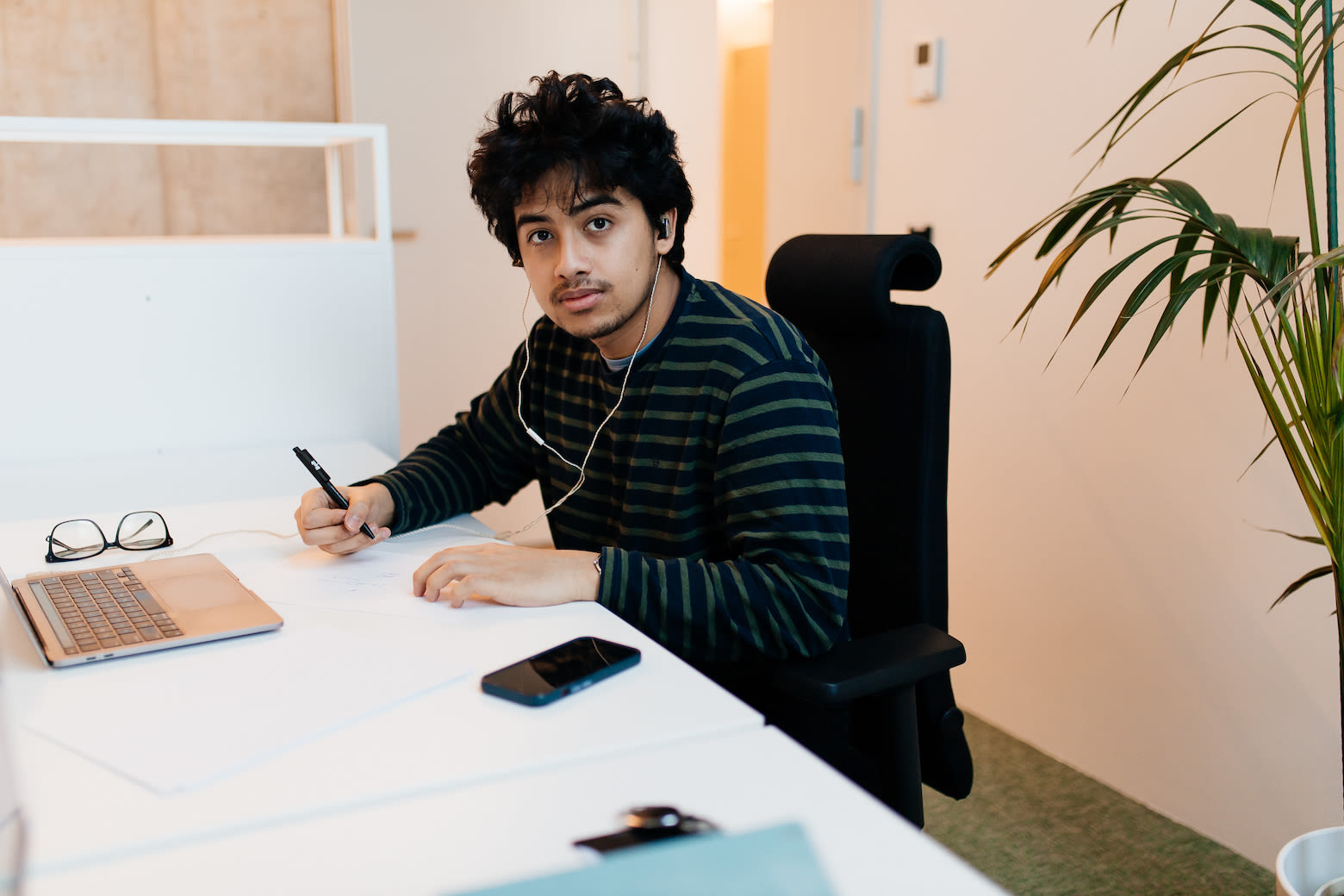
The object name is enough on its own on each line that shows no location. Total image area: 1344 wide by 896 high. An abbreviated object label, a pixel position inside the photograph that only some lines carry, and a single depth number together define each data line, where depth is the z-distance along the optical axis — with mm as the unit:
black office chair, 1164
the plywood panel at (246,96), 3125
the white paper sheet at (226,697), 812
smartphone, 897
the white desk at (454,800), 665
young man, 1154
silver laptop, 1021
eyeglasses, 1337
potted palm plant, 1312
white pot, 1414
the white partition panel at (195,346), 1843
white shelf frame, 1807
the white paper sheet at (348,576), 1158
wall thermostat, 2467
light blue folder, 513
